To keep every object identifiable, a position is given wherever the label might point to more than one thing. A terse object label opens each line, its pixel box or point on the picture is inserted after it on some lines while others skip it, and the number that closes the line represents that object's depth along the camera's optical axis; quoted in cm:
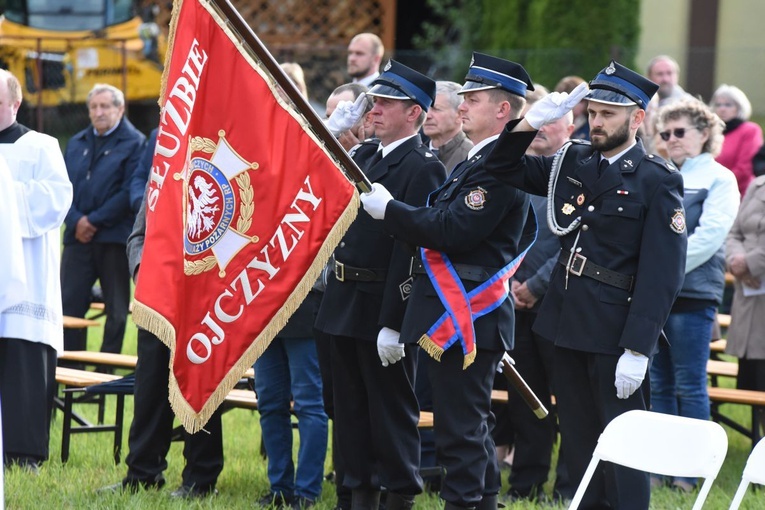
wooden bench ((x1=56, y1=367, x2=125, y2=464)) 1426
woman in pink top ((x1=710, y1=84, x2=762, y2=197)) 2000
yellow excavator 3466
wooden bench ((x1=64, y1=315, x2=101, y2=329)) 1761
